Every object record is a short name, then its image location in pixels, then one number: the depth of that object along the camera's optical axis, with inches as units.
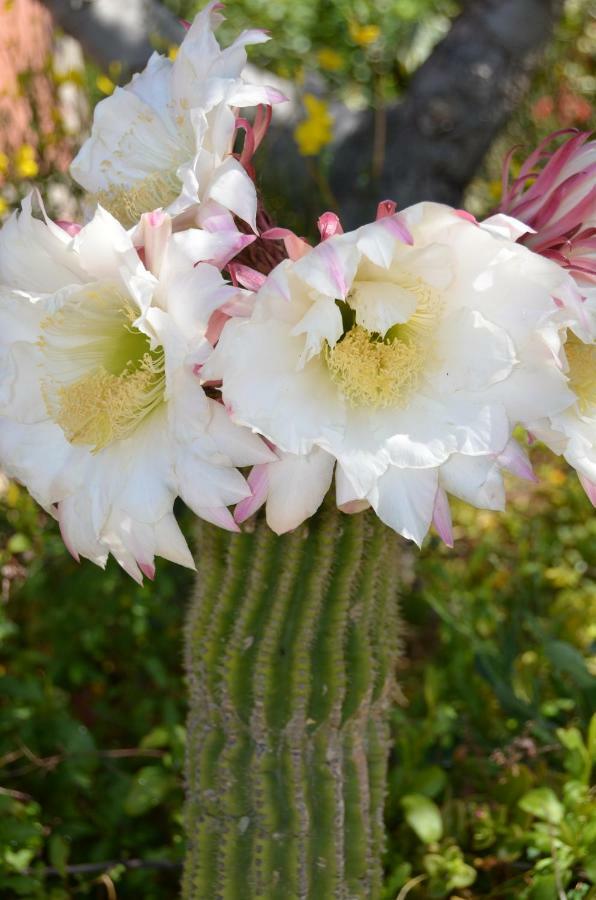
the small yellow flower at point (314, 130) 77.9
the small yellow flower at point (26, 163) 88.9
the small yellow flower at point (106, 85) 85.6
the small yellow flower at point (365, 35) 94.8
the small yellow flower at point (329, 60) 95.9
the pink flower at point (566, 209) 37.6
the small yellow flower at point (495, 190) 87.8
